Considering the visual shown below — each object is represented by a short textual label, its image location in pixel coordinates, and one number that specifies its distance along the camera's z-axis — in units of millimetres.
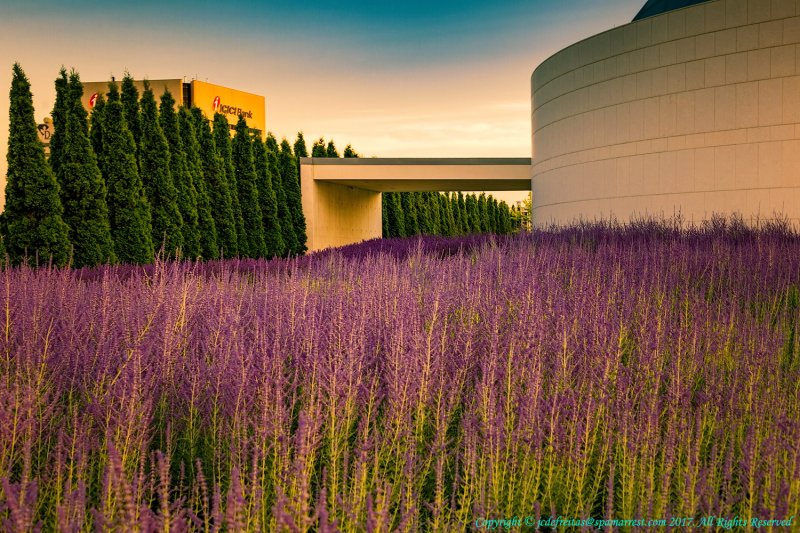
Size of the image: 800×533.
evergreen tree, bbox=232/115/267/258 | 20594
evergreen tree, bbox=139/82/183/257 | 15914
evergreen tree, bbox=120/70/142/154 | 16203
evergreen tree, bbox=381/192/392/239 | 34188
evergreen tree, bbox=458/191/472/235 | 44875
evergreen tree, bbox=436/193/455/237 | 40750
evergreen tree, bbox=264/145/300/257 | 22219
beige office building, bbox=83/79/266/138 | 50969
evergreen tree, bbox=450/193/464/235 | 43322
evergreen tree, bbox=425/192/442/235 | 38531
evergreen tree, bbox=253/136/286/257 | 21312
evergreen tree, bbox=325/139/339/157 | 28081
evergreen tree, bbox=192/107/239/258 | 18859
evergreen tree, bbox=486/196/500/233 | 52650
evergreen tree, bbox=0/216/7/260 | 12064
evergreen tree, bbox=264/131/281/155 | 22953
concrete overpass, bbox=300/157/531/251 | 22453
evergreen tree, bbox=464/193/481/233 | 47031
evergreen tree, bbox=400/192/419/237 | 35688
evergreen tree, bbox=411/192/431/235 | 37125
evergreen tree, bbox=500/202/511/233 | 56600
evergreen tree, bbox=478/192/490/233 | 49562
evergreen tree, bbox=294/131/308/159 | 25562
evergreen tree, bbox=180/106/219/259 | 17766
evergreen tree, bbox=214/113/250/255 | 19875
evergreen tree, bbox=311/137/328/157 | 27742
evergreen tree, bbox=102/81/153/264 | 14508
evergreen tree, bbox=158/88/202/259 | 16844
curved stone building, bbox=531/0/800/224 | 15812
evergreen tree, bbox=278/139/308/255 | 23172
